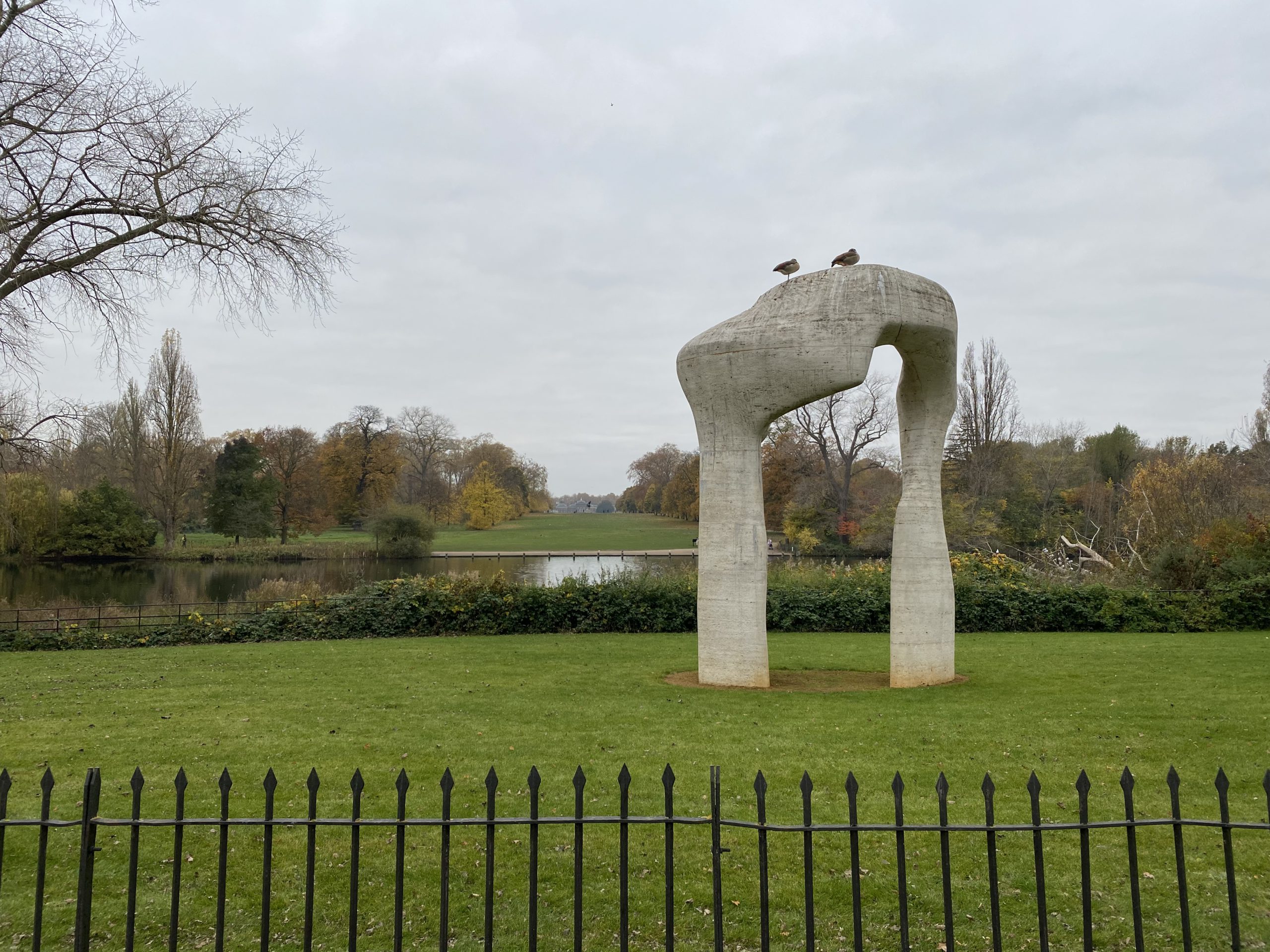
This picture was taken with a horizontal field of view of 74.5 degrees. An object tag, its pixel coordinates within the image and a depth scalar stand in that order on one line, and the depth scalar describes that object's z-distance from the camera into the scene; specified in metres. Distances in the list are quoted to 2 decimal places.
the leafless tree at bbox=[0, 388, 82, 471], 13.38
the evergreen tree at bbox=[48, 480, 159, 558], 42.44
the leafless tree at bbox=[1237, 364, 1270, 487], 33.19
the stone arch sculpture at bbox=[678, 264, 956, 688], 11.64
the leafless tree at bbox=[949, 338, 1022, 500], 42.56
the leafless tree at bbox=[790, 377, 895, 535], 44.03
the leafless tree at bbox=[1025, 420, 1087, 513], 45.41
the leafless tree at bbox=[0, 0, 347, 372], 11.12
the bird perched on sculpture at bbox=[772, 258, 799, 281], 12.14
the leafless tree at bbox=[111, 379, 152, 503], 47.78
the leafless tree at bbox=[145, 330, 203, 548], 48.78
